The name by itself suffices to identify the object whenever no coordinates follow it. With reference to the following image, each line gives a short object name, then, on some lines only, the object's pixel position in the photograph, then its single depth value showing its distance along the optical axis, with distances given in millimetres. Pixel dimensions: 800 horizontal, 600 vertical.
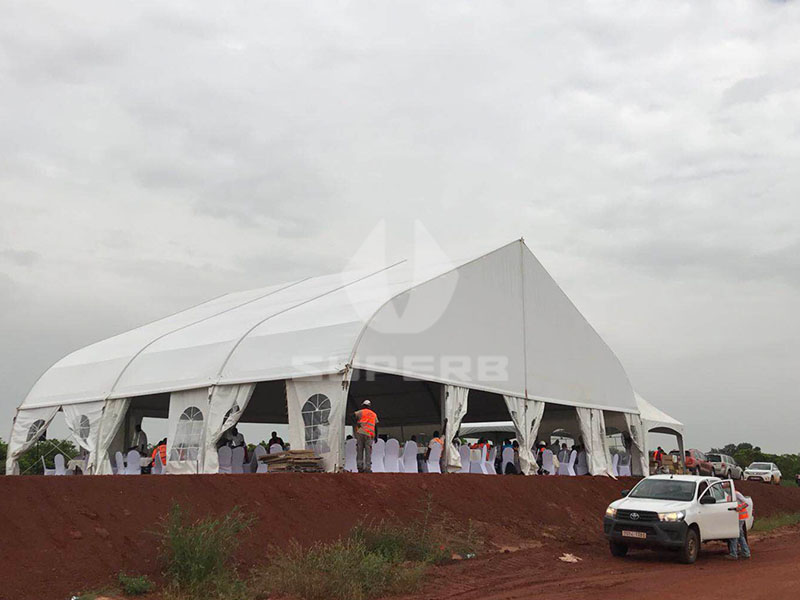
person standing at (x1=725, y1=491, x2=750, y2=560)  14381
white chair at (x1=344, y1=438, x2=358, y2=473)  15961
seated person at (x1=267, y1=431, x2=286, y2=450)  17914
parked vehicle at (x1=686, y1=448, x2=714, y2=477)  28016
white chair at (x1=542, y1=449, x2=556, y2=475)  20969
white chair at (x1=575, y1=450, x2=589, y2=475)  22980
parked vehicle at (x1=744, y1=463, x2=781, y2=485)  37500
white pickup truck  13141
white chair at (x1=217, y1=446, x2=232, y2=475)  17906
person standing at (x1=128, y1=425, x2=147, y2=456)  22578
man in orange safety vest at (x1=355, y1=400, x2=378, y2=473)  15609
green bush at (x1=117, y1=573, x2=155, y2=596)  9102
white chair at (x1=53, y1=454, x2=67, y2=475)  21922
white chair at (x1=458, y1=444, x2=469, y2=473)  18281
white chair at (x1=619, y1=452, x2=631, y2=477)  24934
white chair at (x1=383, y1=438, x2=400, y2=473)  16547
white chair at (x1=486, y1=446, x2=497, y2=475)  19109
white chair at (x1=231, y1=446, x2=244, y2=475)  18119
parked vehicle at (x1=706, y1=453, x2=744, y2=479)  34819
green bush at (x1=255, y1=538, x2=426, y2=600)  9789
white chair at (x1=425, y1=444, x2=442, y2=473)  17234
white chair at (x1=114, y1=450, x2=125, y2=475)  20172
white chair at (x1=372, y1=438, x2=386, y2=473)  16297
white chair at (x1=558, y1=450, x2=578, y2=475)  21953
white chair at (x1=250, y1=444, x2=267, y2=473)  18281
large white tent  16703
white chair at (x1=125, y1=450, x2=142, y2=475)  19562
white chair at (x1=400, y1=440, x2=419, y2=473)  16953
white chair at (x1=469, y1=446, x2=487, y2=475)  18734
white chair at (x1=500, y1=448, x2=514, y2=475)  20000
